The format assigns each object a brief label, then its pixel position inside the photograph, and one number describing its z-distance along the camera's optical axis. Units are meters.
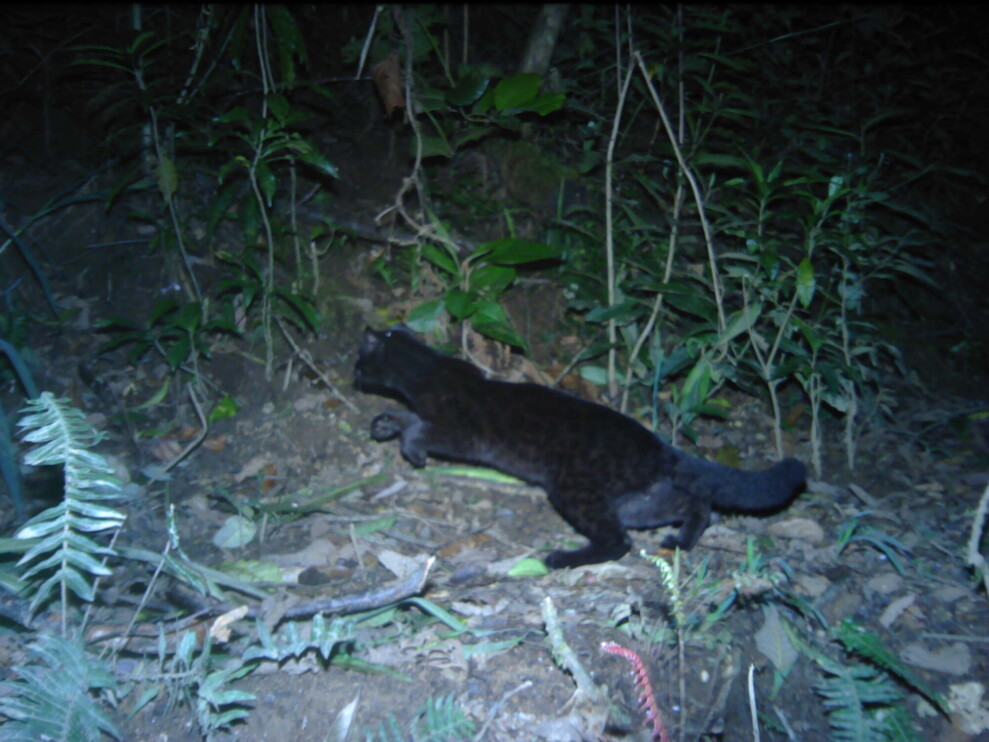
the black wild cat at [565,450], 3.07
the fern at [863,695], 2.05
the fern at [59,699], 1.74
